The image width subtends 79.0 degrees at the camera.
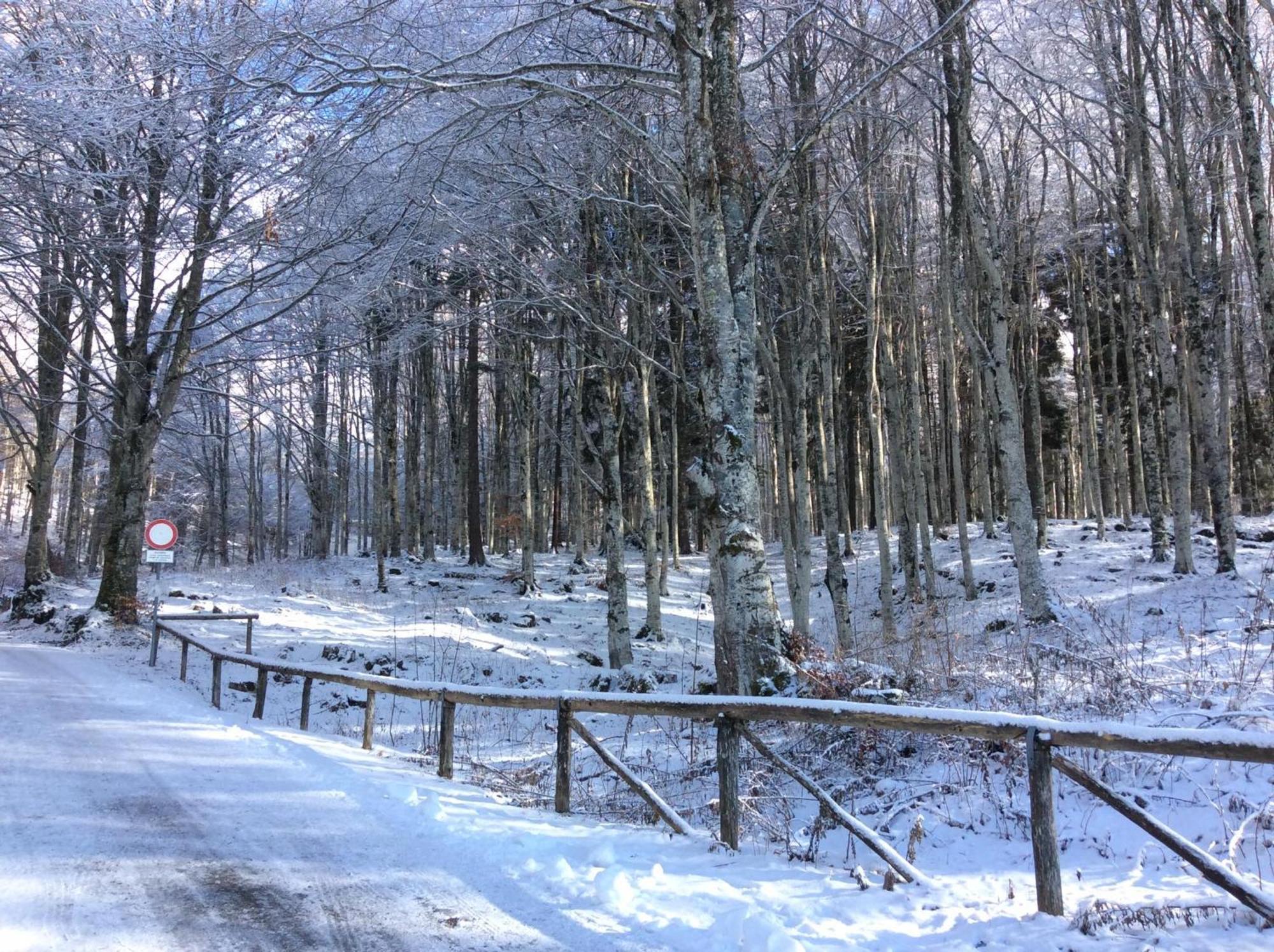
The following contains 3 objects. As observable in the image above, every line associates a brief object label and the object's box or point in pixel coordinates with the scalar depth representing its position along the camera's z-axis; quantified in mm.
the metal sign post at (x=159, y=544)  13289
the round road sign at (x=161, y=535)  13570
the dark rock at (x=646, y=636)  17984
